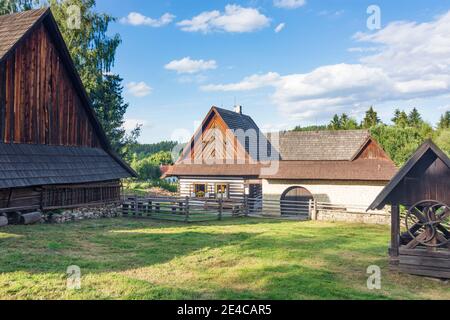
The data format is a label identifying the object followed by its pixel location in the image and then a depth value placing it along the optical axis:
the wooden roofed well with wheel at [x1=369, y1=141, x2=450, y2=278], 9.16
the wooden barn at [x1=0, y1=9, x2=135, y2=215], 15.89
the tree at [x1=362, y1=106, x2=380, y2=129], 64.18
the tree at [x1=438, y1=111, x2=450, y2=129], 67.88
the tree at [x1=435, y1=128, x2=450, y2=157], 36.20
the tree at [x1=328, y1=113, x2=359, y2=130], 65.71
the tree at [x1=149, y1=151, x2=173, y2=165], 69.88
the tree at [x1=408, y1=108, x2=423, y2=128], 65.95
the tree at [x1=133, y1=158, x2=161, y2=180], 55.91
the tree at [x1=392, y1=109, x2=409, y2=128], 63.62
